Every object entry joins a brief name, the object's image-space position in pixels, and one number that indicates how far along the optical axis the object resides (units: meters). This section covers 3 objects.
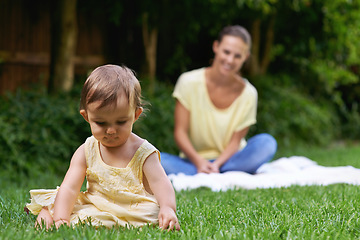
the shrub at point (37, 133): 8.83
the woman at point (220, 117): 8.57
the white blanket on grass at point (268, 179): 7.27
